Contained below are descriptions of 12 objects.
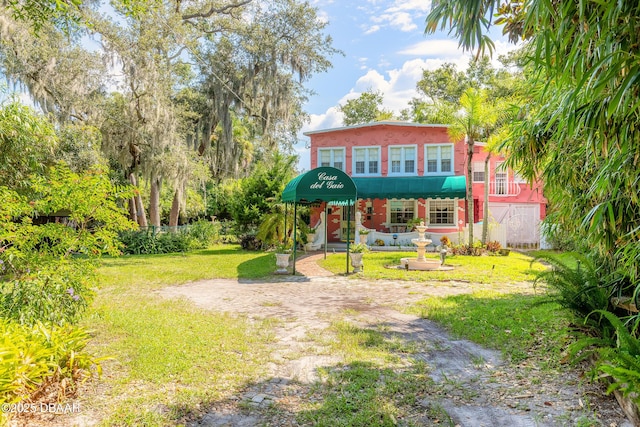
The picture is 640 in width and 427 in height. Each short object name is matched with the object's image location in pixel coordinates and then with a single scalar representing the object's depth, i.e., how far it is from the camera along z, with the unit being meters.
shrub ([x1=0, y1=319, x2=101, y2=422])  3.13
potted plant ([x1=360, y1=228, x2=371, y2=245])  16.83
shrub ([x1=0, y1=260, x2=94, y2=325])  4.22
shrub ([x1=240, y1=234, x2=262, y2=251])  19.14
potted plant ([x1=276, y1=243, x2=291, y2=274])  11.71
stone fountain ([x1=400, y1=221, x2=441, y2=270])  12.26
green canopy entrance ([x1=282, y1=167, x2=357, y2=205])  11.19
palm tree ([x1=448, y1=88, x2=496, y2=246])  15.92
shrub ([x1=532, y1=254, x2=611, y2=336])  4.31
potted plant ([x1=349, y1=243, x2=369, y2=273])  12.02
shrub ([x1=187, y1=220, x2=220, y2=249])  20.64
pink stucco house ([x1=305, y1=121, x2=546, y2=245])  18.94
